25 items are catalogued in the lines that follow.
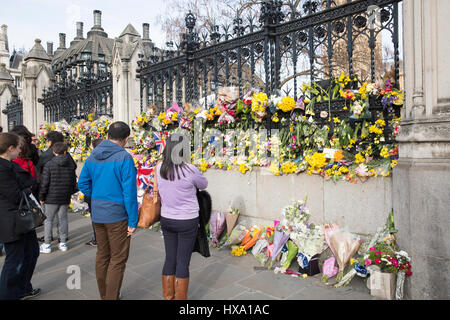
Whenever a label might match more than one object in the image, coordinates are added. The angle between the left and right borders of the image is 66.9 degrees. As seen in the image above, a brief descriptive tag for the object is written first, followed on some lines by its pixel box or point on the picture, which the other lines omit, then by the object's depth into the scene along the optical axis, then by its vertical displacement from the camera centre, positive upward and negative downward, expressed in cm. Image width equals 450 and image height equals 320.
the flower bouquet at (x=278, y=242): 460 -116
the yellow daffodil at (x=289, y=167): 482 -15
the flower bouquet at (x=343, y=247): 403 -110
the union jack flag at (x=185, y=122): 653 +70
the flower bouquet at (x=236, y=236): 533 -124
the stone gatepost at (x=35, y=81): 1333 +320
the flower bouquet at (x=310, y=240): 428 -107
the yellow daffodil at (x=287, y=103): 500 +78
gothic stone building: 888 +238
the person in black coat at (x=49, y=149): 597 +21
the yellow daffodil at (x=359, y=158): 430 -4
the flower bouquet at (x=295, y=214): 464 -80
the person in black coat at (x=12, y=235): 350 -77
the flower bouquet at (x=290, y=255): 443 -129
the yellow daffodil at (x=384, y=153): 420 +2
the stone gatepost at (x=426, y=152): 321 +1
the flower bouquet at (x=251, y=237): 516 -124
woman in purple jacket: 328 -54
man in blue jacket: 335 -44
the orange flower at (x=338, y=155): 445 +0
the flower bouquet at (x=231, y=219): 550 -100
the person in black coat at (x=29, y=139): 545 +37
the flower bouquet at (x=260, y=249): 479 -135
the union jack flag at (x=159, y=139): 718 +41
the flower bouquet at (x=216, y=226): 553 -113
